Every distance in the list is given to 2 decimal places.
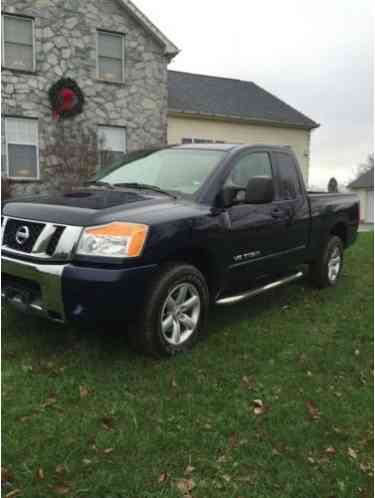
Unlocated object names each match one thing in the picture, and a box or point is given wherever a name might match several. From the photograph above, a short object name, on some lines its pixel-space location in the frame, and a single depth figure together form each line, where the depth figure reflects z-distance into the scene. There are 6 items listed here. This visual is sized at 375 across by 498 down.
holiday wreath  14.43
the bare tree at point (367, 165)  61.15
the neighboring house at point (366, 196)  35.66
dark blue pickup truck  3.38
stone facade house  14.24
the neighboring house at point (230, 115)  18.77
